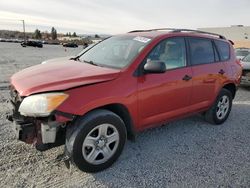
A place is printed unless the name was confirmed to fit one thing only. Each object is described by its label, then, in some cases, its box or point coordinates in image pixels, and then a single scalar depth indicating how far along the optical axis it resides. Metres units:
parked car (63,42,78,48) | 42.15
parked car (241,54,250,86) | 6.21
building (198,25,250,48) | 42.27
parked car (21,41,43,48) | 35.25
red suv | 2.16
